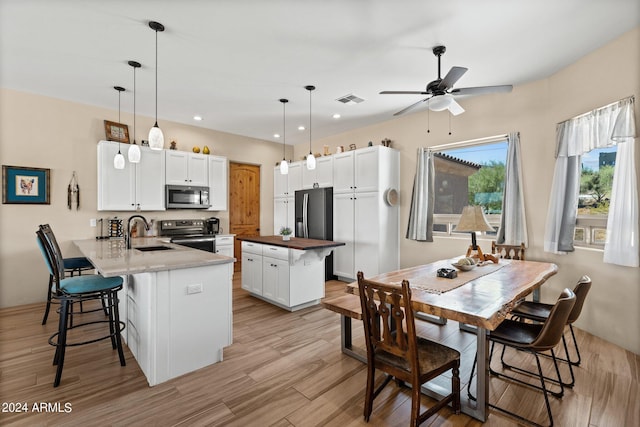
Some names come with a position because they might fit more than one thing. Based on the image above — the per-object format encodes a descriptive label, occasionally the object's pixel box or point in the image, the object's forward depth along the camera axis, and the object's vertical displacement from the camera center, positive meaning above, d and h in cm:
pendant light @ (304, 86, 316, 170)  408 +69
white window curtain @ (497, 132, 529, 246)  371 +11
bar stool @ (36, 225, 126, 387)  227 -62
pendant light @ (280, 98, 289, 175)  440 +162
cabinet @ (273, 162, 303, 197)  614 +66
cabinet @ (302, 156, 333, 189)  554 +72
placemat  207 -53
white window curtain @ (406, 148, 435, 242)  468 +22
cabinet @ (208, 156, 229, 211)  549 +55
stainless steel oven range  489 -39
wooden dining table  166 -55
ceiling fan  261 +112
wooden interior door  617 +22
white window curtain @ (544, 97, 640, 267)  262 +31
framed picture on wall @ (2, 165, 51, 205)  389 +35
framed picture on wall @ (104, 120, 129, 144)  458 +126
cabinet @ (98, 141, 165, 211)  439 +46
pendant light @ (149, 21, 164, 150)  266 +67
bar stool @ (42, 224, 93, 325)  361 -66
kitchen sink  336 -43
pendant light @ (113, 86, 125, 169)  397 +67
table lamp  267 -8
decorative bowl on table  267 -48
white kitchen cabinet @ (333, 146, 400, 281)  482 -1
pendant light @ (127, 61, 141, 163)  318 +64
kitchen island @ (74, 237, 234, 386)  219 -78
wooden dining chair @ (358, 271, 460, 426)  161 -86
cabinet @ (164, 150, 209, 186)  499 +75
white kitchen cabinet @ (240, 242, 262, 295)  414 -82
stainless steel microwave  496 +25
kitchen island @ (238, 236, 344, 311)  365 -77
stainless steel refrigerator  542 -9
